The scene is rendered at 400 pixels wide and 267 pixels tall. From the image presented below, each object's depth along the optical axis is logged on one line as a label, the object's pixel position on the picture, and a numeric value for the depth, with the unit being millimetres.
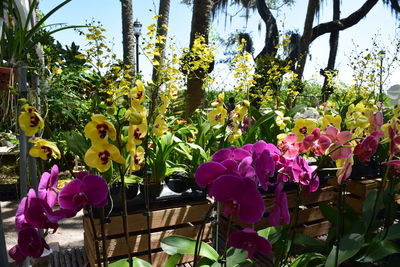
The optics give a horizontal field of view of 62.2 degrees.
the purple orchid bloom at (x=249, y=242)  601
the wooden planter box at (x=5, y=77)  1143
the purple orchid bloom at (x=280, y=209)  655
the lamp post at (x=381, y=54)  4339
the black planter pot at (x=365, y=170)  2316
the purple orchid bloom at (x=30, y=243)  566
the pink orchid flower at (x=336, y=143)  802
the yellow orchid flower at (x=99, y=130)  585
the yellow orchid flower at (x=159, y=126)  1104
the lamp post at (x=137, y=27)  8630
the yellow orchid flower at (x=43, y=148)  681
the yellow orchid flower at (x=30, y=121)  635
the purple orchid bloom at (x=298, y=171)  815
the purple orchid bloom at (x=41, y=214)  546
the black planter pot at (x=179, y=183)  1935
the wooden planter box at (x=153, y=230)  1650
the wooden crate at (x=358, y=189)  2229
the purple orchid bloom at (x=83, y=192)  555
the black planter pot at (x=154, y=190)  1781
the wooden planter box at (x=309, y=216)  2119
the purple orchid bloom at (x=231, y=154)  669
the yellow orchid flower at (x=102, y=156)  604
